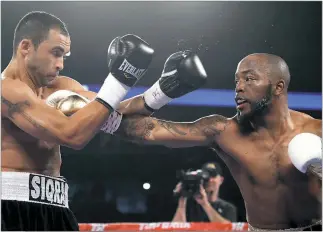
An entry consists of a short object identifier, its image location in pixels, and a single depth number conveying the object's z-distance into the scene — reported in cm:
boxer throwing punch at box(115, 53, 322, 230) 232
